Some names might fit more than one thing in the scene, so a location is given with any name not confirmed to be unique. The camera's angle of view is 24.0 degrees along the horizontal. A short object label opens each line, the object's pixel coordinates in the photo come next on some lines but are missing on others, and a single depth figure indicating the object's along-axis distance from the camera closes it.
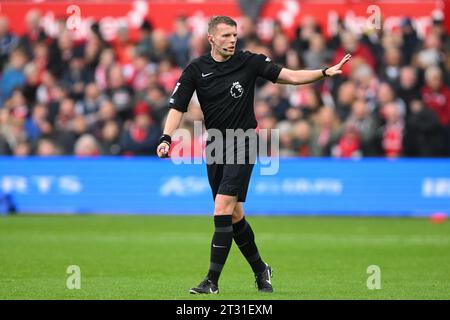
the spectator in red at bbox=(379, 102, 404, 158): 21.39
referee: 10.38
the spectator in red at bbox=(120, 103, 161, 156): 22.28
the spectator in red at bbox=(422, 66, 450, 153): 21.59
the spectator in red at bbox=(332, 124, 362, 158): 21.53
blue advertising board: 21.22
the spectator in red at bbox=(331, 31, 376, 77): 22.73
